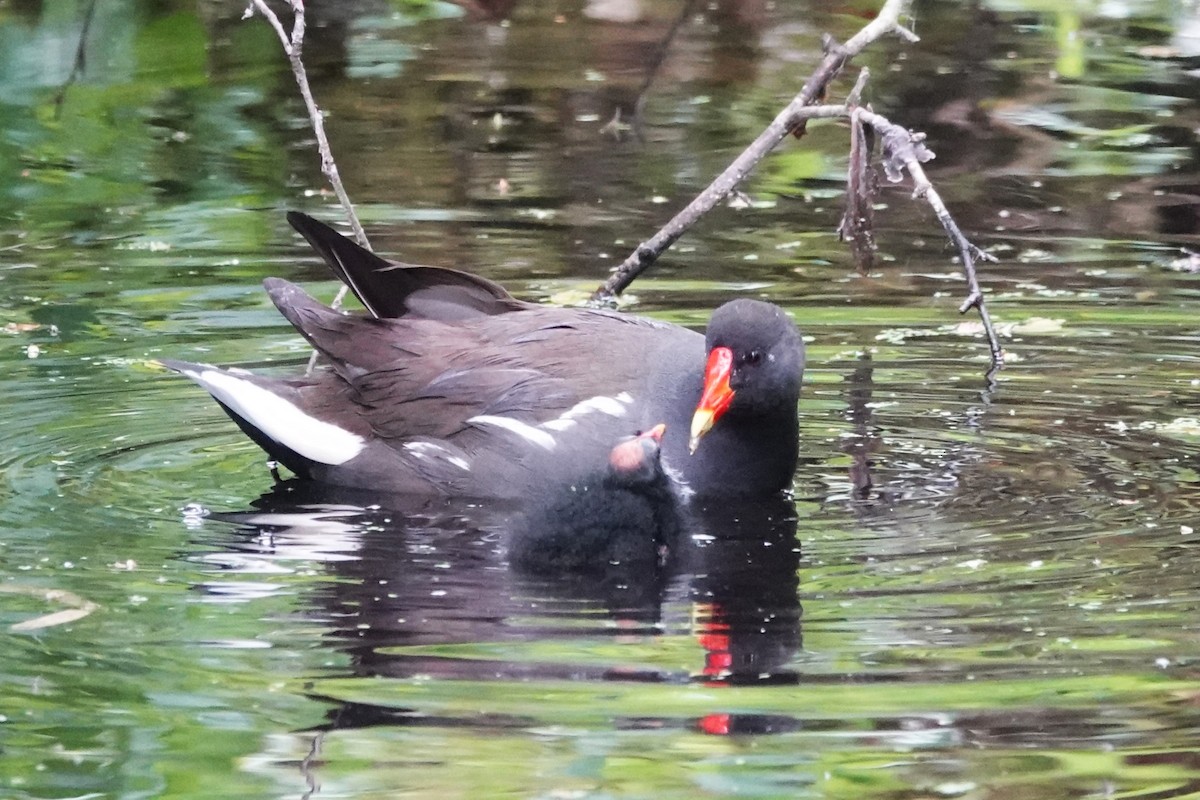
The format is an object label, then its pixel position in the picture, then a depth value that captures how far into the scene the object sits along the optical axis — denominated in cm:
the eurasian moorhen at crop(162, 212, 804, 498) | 1062
